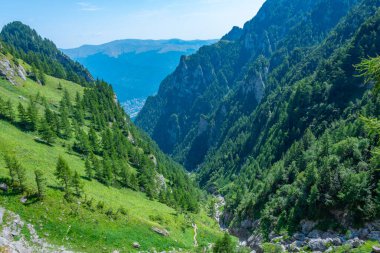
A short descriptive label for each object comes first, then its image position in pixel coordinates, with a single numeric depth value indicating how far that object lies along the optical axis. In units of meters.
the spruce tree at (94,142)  102.70
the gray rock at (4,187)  50.42
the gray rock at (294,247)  56.19
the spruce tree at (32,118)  86.88
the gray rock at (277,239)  63.89
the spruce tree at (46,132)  84.50
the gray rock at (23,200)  49.81
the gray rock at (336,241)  52.50
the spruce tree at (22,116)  85.86
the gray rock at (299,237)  60.56
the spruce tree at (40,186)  49.93
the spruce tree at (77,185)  57.62
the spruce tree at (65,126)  99.06
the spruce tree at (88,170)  77.68
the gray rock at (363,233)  51.95
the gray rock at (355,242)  49.25
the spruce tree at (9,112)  84.88
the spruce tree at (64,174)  56.47
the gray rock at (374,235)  49.95
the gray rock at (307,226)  62.03
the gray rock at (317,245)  53.03
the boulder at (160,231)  62.99
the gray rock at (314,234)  58.50
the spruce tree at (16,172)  50.61
